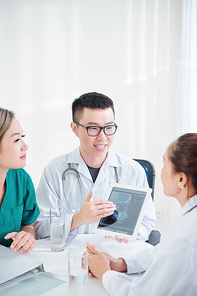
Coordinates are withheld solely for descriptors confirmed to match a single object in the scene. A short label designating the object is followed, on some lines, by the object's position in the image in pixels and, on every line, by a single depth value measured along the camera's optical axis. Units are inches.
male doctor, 67.7
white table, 38.0
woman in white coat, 32.5
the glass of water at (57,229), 49.9
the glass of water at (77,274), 34.3
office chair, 76.6
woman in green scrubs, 50.7
